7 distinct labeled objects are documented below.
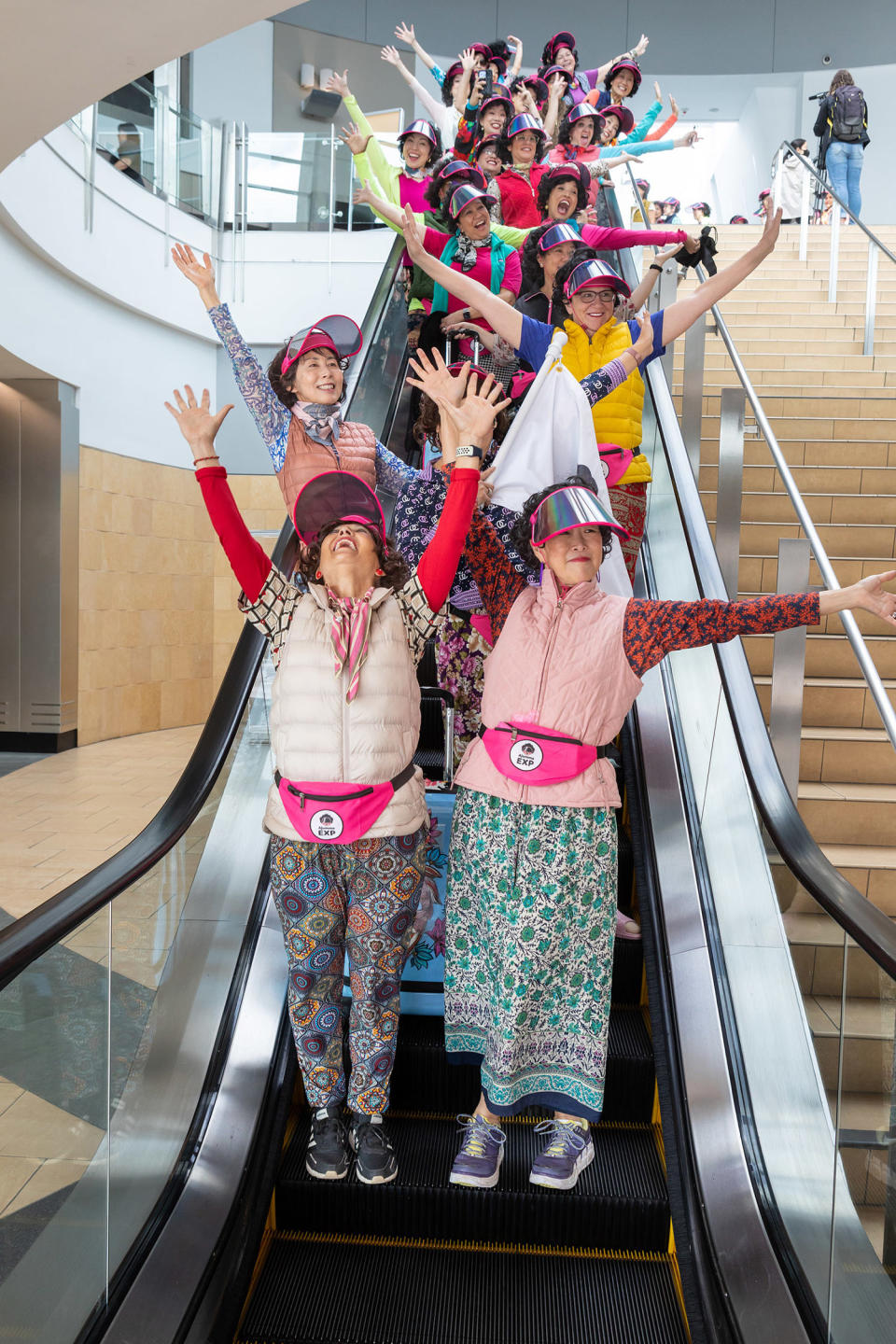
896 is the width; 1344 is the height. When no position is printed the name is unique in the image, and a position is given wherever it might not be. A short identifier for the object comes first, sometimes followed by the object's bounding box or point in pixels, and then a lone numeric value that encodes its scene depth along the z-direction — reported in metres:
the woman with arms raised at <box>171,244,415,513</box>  3.25
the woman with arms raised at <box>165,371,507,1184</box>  2.48
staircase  1.88
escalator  2.05
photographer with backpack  10.38
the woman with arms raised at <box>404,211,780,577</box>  3.45
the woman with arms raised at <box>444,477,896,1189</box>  2.49
